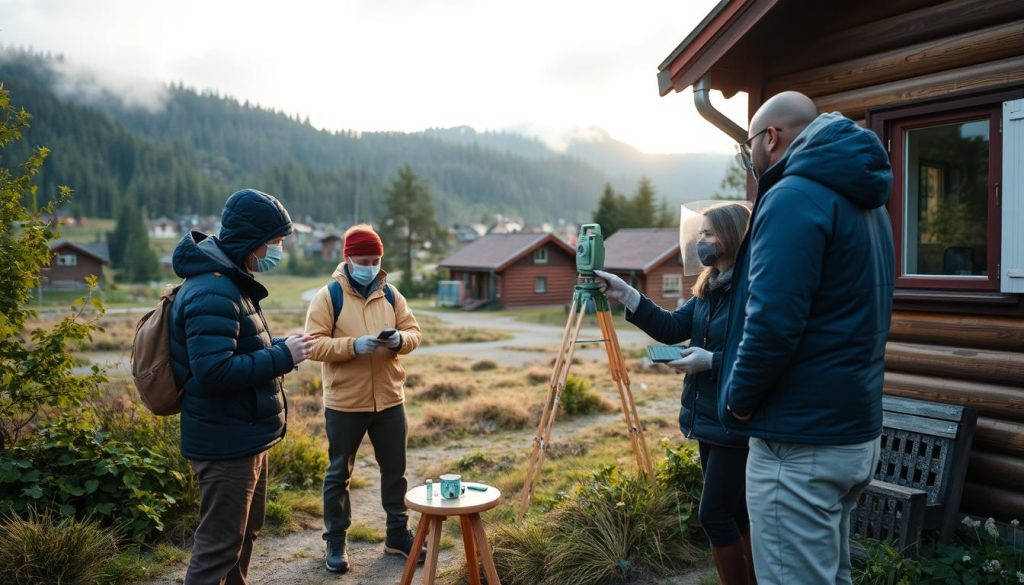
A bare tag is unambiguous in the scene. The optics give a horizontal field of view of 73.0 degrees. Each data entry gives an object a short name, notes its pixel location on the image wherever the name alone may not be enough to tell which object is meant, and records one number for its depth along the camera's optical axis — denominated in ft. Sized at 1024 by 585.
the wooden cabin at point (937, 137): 13.46
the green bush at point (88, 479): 14.85
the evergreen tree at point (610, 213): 135.54
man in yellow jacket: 14.99
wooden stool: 11.76
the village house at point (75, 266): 170.81
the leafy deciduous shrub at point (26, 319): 15.57
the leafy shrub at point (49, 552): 12.98
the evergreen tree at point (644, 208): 141.28
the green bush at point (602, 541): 13.73
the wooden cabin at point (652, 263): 100.63
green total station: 14.55
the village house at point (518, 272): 123.34
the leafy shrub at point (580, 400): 31.50
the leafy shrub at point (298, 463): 20.17
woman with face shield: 10.67
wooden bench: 13.00
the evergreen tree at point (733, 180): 147.76
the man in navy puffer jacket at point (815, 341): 7.50
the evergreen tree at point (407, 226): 155.43
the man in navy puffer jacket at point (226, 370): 10.29
